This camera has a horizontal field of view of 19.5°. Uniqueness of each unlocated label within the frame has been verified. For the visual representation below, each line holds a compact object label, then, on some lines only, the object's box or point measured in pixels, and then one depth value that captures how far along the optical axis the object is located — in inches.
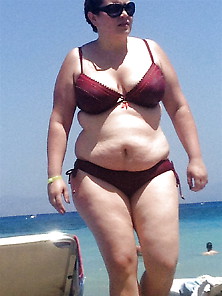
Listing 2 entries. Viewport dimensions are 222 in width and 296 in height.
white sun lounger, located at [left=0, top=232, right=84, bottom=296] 153.0
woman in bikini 127.4
